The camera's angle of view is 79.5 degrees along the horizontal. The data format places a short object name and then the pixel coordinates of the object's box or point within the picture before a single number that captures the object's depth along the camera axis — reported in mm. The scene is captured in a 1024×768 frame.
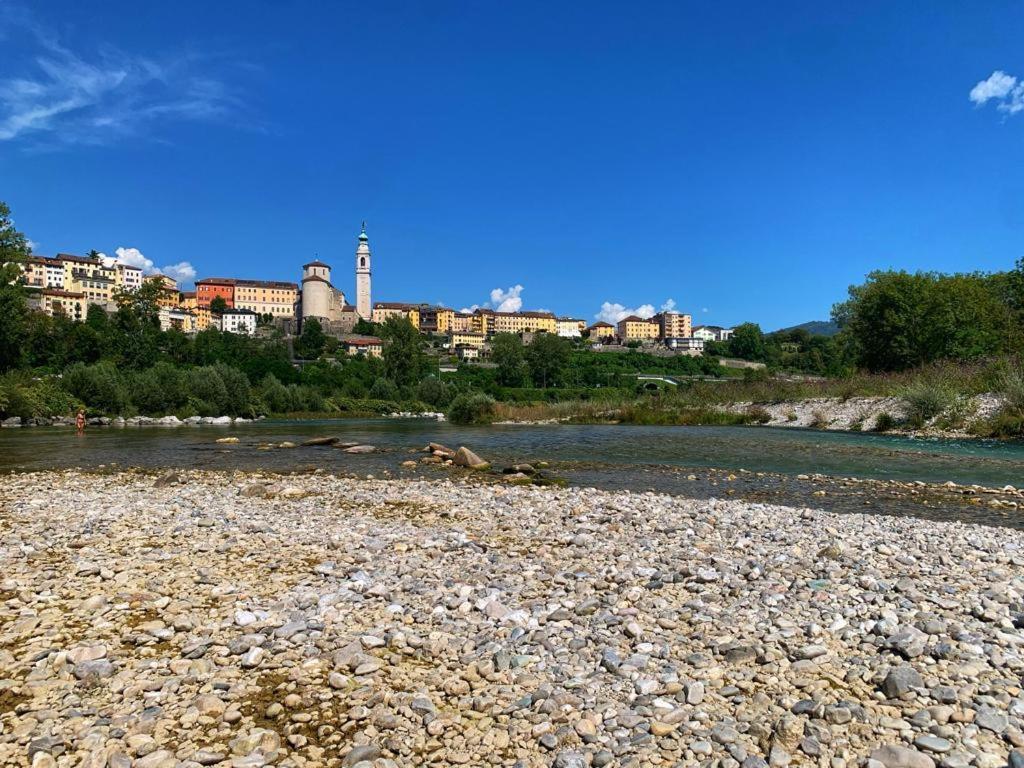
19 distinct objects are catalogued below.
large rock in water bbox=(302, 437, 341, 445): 26156
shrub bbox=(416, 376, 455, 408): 70125
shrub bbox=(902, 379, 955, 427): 29062
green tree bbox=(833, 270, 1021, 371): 44688
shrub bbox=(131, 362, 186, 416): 49719
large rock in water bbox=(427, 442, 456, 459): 19797
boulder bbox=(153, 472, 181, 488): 14017
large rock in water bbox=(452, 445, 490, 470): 17812
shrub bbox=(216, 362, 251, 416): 52906
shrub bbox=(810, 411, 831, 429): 34584
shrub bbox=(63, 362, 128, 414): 46406
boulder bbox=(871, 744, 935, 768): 3343
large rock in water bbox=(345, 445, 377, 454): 23062
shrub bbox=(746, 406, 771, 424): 38844
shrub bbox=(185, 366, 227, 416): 51500
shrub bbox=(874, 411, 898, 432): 31156
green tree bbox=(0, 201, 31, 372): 43031
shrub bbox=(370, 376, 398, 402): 69550
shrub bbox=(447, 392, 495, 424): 43812
